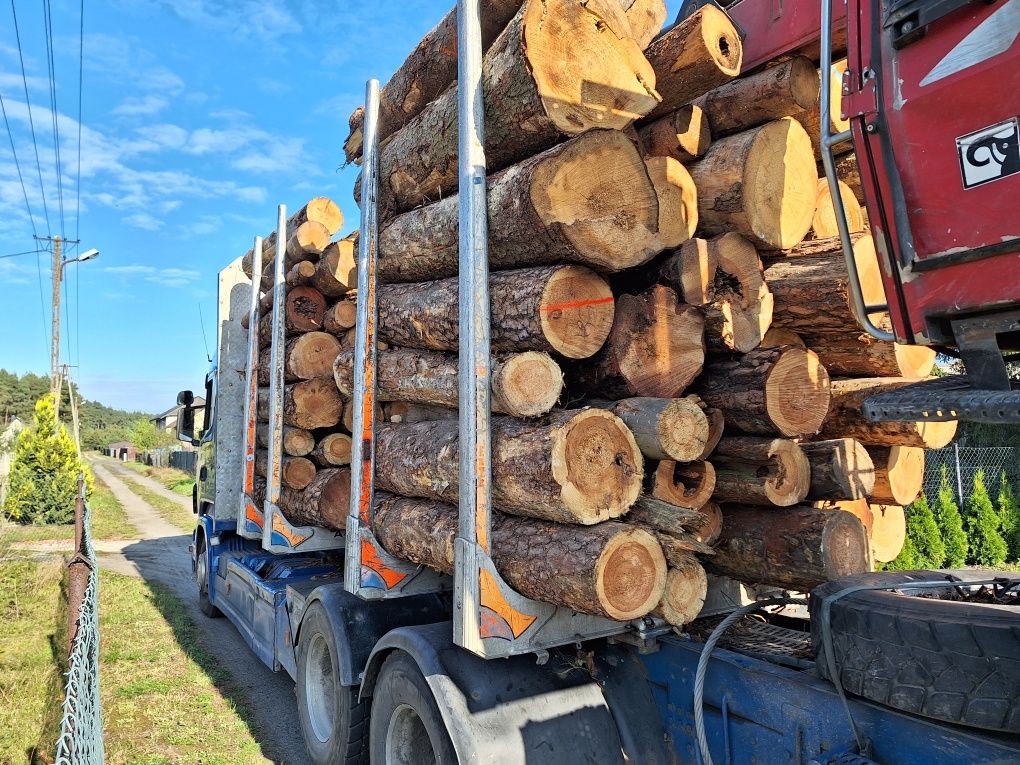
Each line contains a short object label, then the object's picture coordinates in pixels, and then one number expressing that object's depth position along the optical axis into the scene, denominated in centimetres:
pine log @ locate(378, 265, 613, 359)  265
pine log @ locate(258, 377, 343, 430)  537
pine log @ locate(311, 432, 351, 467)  534
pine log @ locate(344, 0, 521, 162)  304
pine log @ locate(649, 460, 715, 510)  275
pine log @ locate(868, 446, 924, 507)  323
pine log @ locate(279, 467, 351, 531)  498
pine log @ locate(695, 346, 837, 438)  278
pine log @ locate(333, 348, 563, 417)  266
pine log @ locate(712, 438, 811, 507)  282
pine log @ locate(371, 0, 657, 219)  258
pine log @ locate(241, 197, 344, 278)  569
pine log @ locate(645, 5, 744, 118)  272
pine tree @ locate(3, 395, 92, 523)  1758
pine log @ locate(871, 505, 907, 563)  344
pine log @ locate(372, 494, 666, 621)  237
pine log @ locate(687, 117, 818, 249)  286
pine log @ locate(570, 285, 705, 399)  277
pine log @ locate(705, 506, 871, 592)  276
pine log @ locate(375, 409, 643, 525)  247
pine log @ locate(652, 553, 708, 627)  258
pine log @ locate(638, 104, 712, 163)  300
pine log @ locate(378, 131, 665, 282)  261
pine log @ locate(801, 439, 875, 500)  294
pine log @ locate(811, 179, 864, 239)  320
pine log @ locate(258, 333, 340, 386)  544
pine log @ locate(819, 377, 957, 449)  307
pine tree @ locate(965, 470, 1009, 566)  1013
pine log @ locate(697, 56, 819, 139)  287
